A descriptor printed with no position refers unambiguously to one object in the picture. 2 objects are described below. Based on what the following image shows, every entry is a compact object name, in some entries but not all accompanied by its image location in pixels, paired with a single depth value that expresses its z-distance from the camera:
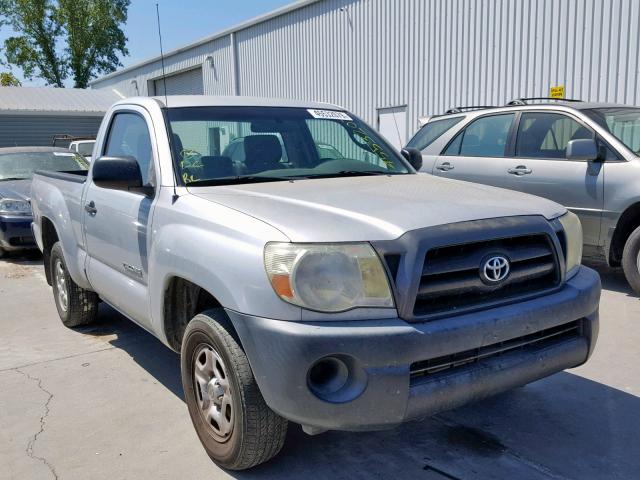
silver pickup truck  2.37
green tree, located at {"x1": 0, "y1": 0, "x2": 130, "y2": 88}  45.69
